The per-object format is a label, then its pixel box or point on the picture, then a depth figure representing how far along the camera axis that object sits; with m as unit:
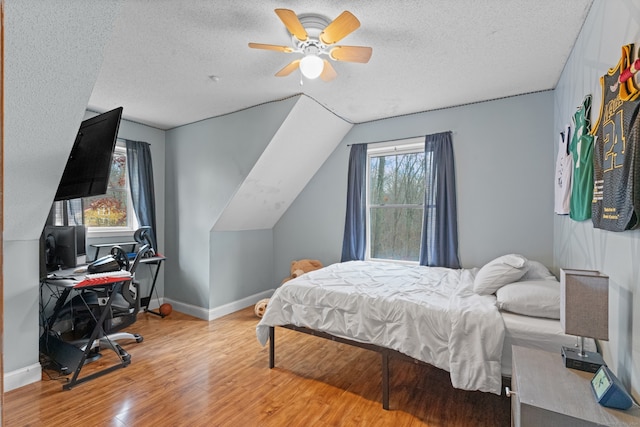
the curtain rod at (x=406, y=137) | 3.55
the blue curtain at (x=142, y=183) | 3.95
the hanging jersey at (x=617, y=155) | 1.18
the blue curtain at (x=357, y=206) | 4.11
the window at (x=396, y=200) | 3.88
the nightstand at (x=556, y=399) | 1.08
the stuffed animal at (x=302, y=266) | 4.12
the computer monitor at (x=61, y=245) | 2.90
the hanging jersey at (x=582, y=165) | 1.79
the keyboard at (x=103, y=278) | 2.40
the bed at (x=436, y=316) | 1.87
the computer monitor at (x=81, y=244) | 3.03
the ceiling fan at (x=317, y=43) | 1.75
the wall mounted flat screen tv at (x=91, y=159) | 2.36
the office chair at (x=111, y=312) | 2.78
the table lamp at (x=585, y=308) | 1.31
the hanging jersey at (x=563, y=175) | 2.28
